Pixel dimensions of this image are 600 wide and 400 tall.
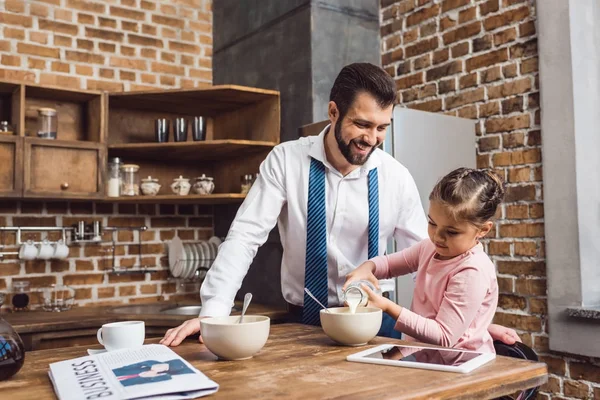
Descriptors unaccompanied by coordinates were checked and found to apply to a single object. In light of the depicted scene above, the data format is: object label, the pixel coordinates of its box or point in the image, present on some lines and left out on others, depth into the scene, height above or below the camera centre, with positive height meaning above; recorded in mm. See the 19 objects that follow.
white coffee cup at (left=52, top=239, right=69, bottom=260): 3225 -83
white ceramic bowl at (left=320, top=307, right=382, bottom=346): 1356 -217
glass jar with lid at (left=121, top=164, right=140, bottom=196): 3281 +292
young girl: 1458 -121
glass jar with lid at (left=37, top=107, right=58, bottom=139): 3078 +572
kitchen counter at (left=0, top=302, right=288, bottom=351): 2697 -412
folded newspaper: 974 -252
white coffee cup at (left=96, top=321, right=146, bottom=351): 1334 -227
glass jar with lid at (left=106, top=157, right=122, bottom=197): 3238 +300
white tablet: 1174 -264
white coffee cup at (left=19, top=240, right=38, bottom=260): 3125 -84
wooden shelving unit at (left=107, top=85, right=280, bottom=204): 3252 +573
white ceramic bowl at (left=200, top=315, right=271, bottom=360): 1230 -218
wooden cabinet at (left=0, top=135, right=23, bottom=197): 2910 +336
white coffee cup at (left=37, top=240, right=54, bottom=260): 3170 -85
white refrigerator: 2648 +378
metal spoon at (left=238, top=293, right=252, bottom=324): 1348 -160
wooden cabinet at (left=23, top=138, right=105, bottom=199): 2990 +333
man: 1923 +91
